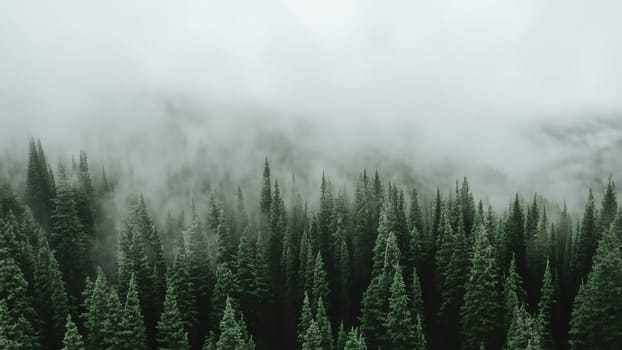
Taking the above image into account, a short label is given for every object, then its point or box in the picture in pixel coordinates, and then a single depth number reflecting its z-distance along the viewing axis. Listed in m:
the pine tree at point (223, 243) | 93.13
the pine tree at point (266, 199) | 144.75
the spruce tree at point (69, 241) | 91.94
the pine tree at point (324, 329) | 74.56
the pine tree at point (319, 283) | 89.50
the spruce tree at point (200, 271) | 86.96
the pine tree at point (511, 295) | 70.12
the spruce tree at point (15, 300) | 67.81
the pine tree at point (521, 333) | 62.09
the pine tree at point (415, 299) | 79.31
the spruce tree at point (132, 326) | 68.79
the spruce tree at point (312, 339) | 68.69
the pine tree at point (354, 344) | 65.44
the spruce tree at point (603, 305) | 63.91
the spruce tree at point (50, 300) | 75.62
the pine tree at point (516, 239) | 93.77
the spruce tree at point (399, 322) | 71.00
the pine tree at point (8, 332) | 65.12
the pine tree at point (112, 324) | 68.19
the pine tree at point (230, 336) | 68.06
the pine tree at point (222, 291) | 83.88
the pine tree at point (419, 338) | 71.31
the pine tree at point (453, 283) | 80.00
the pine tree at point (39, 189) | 115.81
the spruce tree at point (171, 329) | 72.12
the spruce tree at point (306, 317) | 77.69
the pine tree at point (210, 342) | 74.88
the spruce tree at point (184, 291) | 82.56
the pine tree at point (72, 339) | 64.38
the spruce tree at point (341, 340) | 75.00
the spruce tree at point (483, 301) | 71.19
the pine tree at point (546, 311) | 71.19
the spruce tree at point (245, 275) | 87.56
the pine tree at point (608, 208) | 95.94
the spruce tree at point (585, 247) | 92.33
